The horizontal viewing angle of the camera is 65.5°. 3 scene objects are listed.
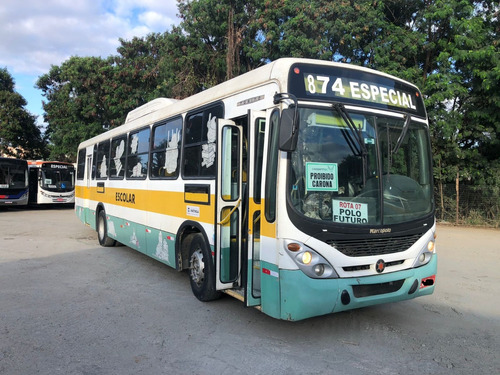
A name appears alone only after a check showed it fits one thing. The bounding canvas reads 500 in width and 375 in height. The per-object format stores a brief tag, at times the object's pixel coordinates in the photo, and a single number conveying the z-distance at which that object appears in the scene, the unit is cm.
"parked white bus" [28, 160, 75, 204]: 2158
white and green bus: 386
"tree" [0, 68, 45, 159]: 2848
